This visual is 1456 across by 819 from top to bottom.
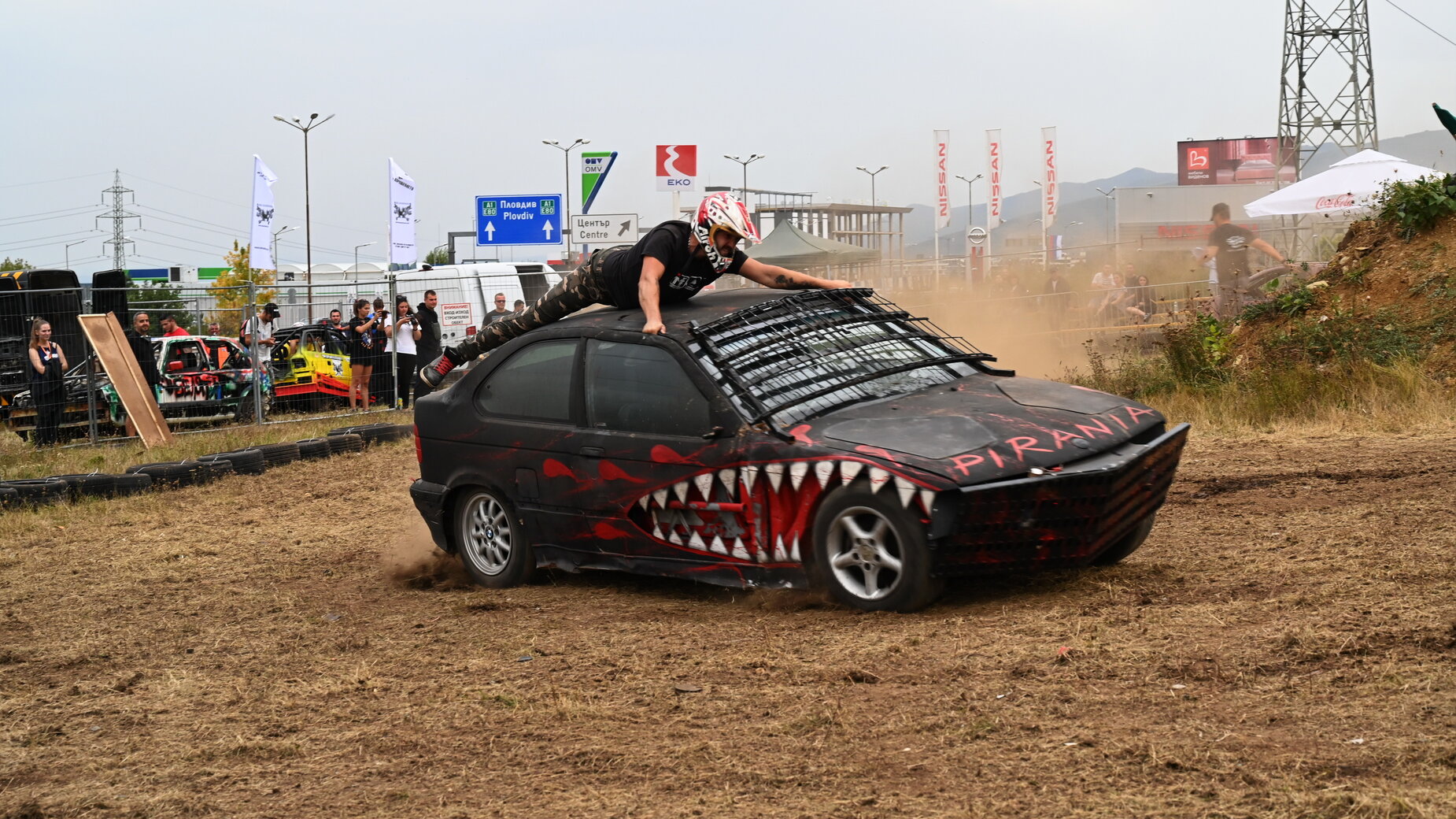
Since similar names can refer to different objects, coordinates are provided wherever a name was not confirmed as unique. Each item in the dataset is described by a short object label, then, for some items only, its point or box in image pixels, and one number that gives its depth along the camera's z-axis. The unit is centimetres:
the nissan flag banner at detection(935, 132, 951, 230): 4547
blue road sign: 4800
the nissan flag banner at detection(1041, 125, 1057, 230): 4722
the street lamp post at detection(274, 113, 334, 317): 4880
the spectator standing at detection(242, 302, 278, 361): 1748
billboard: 9100
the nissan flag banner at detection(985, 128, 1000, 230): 4628
